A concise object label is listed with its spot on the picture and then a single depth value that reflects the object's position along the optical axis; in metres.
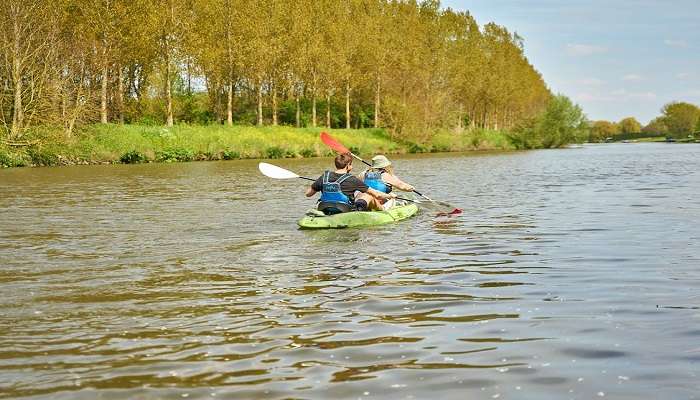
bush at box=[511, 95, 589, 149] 77.81
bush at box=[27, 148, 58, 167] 34.72
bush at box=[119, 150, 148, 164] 39.28
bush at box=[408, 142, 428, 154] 58.66
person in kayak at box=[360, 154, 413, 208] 15.10
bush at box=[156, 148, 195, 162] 41.09
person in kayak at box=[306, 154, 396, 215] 12.94
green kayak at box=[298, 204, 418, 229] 12.73
